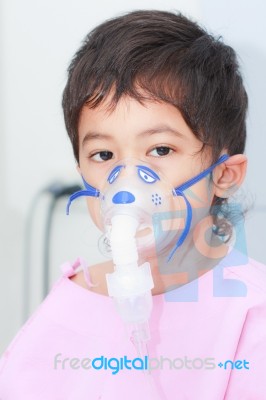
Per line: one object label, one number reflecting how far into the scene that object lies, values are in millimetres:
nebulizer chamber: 735
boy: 811
